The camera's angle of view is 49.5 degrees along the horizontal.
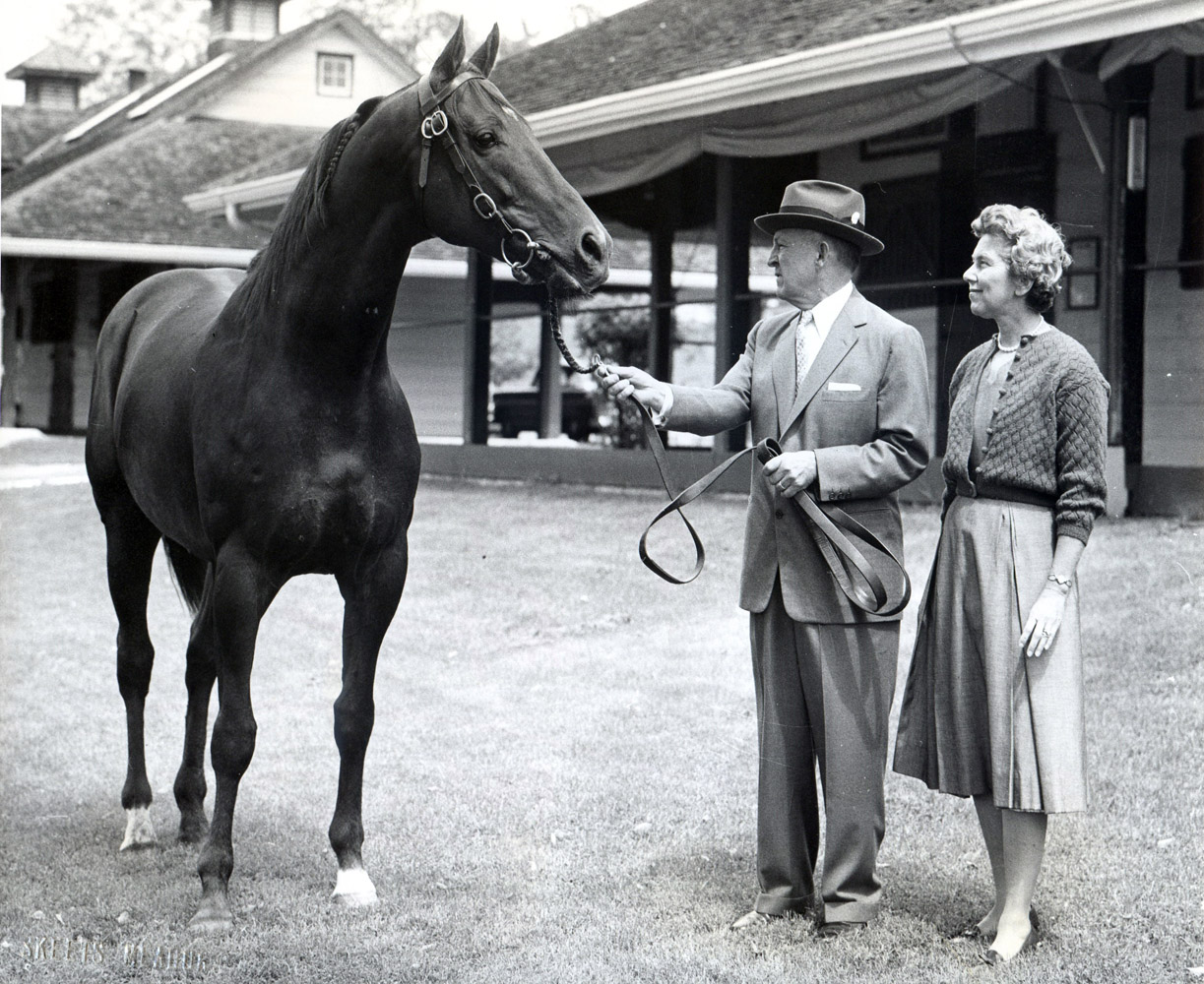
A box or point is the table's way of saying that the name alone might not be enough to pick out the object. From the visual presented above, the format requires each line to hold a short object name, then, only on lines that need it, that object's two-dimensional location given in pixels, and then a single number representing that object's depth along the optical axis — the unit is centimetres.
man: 355
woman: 338
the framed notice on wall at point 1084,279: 962
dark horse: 335
